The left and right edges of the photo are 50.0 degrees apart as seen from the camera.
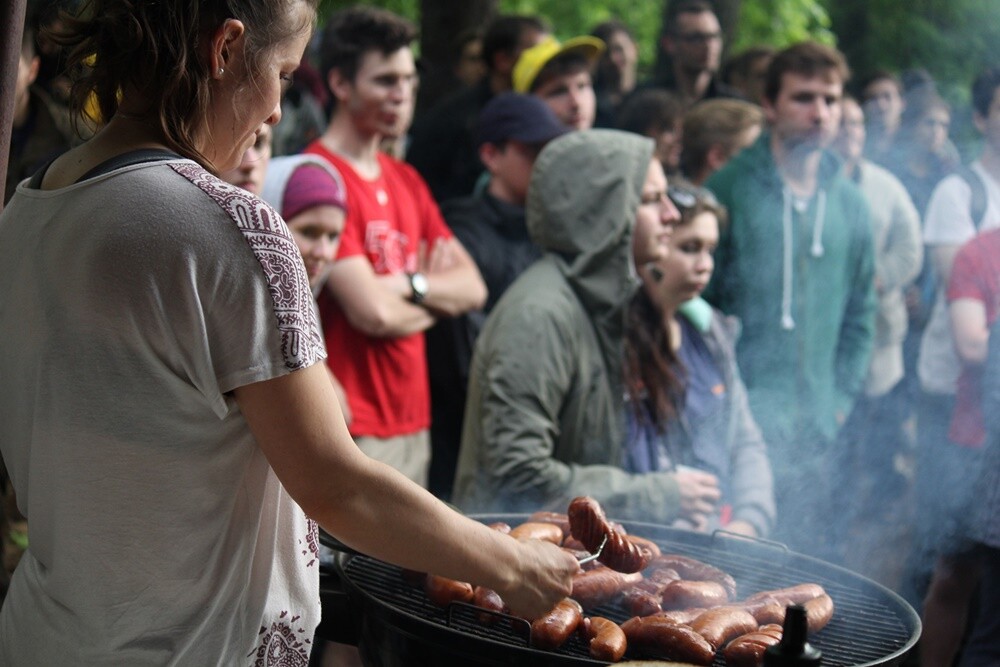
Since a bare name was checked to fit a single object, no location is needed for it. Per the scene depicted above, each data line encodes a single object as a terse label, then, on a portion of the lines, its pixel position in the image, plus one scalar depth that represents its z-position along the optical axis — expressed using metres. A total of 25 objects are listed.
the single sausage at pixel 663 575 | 2.84
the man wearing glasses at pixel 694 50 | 8.09
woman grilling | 1.75
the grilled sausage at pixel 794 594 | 2.73
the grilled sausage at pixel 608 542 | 2.62
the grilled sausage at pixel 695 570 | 2.88
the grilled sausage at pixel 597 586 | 2.66
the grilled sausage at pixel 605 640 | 2.36
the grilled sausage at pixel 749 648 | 2.34
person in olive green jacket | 3.85
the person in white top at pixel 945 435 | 4.85
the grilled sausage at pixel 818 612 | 2.59
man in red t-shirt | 4.67
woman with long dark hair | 4.25
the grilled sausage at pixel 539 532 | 2.80
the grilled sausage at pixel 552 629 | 2.39
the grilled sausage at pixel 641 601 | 2.66
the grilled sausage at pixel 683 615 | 2.53
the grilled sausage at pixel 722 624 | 2.46
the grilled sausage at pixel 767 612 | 2.63
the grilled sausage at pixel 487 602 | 2.56
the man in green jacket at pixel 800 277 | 5.52
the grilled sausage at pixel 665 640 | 2.35
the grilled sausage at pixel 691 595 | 2.70
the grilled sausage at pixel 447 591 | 2.62
